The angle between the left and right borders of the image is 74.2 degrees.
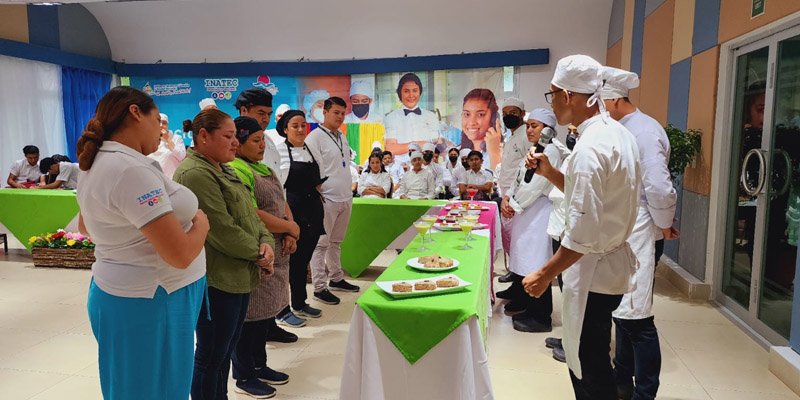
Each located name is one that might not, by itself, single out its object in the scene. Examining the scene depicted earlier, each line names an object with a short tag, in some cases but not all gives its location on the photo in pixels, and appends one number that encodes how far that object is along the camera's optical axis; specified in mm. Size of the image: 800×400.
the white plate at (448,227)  3137
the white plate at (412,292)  1864
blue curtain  9555
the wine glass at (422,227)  2652
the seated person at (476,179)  6593
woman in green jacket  1981
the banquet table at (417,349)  1778
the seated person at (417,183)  6633
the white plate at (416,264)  2238
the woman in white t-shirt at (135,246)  1410
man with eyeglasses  1714
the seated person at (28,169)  7117
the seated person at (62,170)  6711
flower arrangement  5457
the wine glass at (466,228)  2708
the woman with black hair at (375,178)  6523
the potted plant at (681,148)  4211
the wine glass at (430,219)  2815
